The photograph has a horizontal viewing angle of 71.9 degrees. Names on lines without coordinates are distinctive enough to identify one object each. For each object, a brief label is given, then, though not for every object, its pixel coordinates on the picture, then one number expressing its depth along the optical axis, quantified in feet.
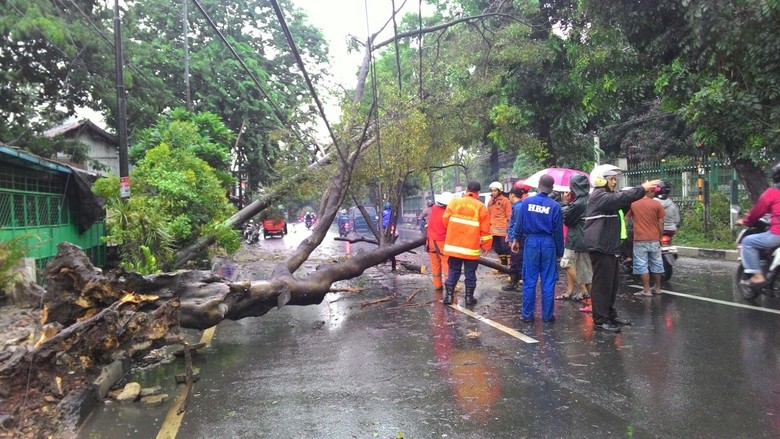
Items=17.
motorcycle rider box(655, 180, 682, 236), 29.37
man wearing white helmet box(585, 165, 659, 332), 19.45
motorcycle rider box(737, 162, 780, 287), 21.76
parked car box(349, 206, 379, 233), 94.02
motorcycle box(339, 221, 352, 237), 92.94
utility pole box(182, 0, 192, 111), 57.99
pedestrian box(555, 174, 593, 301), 23.80
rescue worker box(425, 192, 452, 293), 29.91
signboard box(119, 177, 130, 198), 33.32
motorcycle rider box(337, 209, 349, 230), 100.50
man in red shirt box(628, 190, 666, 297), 25.71
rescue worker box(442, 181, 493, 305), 24.39
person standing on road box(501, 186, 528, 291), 29.96
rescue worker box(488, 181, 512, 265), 32.71
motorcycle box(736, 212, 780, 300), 22.25
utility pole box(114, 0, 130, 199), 36.76
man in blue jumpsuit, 20.95
